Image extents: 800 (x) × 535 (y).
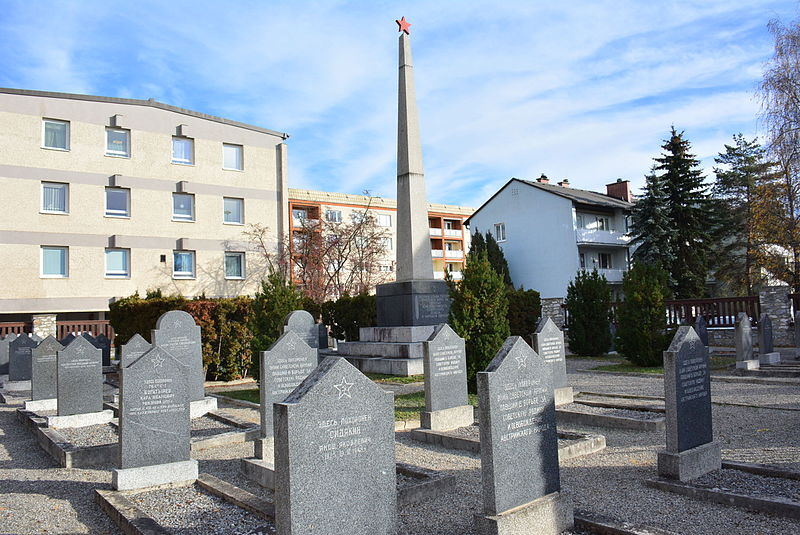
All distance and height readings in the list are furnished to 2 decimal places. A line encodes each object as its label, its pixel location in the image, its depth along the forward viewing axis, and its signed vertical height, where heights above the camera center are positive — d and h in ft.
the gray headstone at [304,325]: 37.94 -0.70
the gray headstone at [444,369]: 28.04 -2.96
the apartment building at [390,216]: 147.02 +26.72
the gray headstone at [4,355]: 55.16 -2.75
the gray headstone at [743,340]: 46.19 -3.33
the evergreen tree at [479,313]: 34.91 -0.29
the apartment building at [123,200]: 84.58 +19.30
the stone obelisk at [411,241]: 50.72 +6.02
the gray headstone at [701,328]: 49.64 -2.45
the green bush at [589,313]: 64.13 -1.10
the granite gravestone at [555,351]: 33.01 -2.58
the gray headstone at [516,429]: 14.21 -3.11
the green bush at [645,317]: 51.24 -1.33
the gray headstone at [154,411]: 20.25 -3.23
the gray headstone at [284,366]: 24.75 -2.20
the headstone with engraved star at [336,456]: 12.28 -3.12
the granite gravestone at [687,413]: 18.30 -3.61
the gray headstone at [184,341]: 34.24 -1.26
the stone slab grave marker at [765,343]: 47.57 -3.75
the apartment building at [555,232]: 128.55 +16.51
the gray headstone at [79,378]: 31.30 -2.97
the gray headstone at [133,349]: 31.99 -1.57
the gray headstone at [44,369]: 37.96 -2.95
